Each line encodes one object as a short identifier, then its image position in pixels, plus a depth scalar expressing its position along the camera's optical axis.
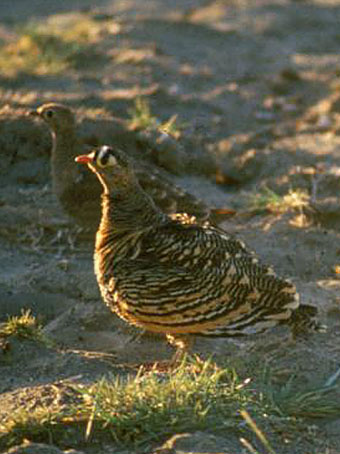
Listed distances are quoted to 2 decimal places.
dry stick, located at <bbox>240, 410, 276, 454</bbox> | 7.91
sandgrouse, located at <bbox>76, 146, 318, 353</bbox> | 10.59
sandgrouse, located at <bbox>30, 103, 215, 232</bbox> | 14.17
